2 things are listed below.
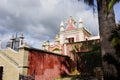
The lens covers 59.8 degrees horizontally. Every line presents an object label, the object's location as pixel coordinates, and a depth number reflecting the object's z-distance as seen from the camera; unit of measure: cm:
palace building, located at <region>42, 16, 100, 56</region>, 2022
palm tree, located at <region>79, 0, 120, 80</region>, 467
